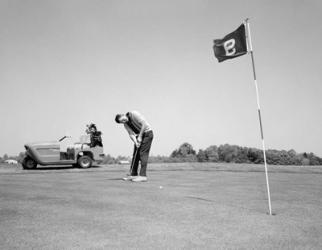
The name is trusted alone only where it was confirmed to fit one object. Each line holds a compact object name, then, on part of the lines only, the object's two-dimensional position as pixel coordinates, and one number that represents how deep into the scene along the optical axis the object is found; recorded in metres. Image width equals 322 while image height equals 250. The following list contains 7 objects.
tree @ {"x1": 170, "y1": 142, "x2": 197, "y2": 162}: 122.46
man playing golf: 9.20
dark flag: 6.29
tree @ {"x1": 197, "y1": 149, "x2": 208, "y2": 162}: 119.41
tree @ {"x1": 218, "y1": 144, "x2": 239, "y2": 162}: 114.12
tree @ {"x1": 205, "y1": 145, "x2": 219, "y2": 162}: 117.16
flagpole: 5.76
